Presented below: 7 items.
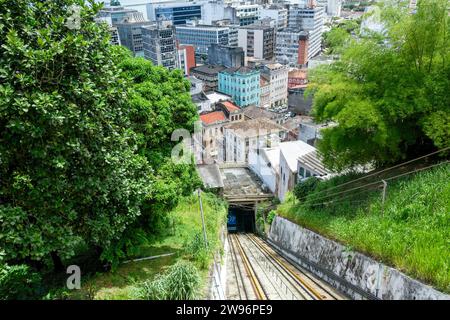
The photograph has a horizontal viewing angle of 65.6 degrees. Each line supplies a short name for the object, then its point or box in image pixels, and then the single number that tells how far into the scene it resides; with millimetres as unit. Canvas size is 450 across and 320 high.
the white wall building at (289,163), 22877
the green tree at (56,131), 5809
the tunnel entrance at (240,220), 28781
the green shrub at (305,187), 17688
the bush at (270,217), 21438
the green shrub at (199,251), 9531
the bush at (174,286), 6934
